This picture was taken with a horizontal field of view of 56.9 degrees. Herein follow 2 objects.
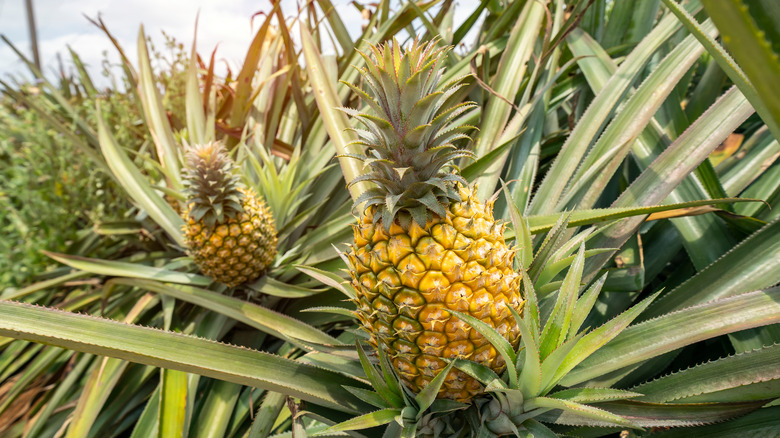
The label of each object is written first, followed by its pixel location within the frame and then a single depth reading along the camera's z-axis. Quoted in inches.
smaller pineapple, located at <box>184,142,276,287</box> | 34.7
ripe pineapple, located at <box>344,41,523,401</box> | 25.9
